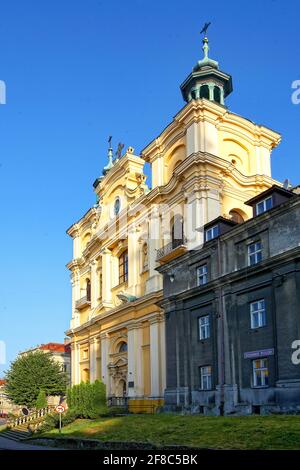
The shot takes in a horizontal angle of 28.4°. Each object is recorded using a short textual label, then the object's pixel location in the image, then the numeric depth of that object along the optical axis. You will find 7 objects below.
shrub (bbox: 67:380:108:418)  37.28
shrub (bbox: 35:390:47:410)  49.51
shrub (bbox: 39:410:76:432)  36.00
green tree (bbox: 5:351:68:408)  59.09
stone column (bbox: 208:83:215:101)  44.75
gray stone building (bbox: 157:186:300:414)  24.09
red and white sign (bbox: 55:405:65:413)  31.12
